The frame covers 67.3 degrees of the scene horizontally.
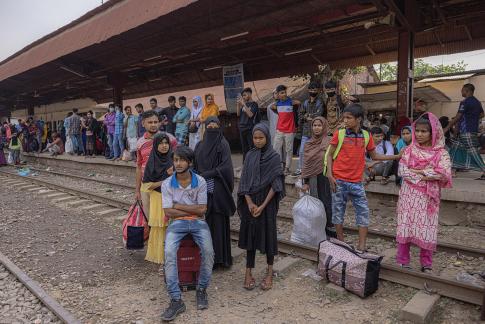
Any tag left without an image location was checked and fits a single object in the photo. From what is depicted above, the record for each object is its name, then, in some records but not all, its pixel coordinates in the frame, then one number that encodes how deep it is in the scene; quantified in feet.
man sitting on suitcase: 11.54
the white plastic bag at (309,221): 15.30
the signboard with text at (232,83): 38.34
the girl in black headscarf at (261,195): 12.26
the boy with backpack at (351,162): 13.98
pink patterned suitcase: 11.76
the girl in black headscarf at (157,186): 13.55
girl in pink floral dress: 11.73
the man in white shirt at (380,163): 21.81
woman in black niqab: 13.33
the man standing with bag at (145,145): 14.69
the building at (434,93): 52.29
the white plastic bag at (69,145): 54.25
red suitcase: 12.12
